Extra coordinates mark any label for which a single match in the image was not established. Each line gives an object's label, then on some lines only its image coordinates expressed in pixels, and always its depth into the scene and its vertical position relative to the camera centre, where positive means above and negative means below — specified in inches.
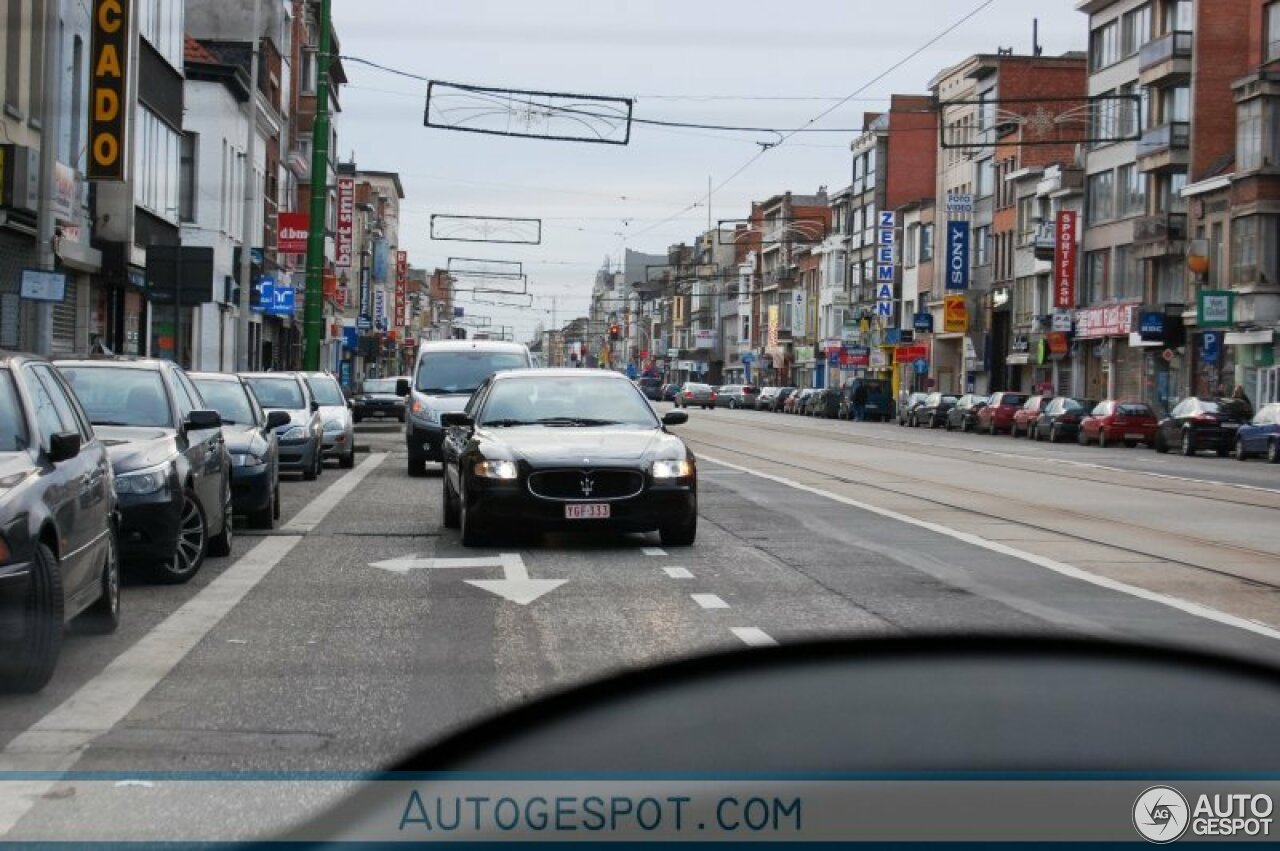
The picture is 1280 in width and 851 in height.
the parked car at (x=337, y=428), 1041.5 -31.4
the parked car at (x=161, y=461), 436.5 -23.5
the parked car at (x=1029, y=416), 2209.6 -29.7
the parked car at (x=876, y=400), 3006.9 -19.8
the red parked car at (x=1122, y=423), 1951.3 -31.3
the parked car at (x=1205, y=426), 1749.5 -28.9
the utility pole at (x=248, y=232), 1582.2 +130.7
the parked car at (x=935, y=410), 2652.6 -30.4
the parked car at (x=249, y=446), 610.5 -25.7
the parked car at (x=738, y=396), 4016.5 -26.4
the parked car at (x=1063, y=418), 2090.3 -29.3
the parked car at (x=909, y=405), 2770.7 -25.4
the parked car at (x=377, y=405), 1846.7 -30.4
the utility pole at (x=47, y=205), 911.0 +83.6
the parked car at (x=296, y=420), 906.1 -23.7
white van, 957.2 -2.5
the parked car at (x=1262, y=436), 1619.1 -35.4
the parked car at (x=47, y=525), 290.0 -28.4
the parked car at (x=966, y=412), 2481.5 -31.2
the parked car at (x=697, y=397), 3666.3 -27.9
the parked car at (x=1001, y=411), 2346.2 -26.7
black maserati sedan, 535.5 -29.2
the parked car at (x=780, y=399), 3762.3 -28.6
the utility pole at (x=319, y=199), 1288.1 +128.0
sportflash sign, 2672.2 +203.1
